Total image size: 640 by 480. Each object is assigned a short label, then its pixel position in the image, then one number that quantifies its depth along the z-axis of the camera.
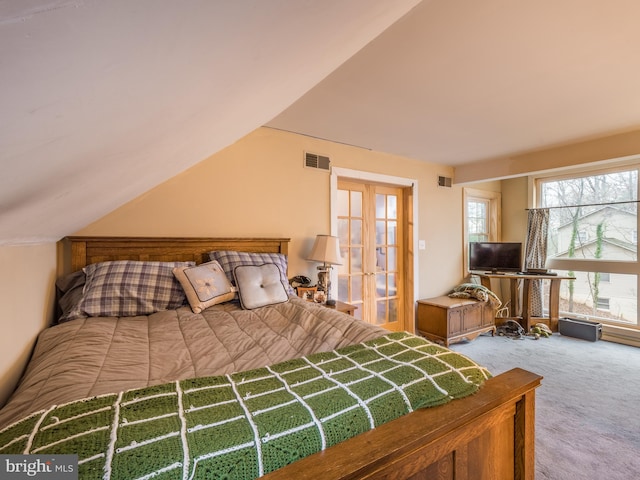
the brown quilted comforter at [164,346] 0.98
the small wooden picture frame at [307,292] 2.76
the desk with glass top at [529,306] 4.05
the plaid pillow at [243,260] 2.36
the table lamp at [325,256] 2.84
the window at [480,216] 4.51
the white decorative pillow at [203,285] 1.97
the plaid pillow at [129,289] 1.82
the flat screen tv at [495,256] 4.22
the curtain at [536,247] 4.25
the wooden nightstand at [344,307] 2.73
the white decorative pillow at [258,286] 2.07
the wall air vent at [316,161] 3.13
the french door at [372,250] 3.53
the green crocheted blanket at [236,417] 0.63
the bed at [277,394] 0.69
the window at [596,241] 3.66
